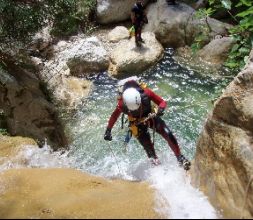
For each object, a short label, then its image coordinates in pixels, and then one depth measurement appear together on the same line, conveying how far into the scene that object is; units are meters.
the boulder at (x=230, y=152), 3.88
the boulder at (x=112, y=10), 13.12
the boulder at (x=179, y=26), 11.60
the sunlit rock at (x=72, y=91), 9.79
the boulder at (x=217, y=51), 10.80
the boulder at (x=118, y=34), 12.04
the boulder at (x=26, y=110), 7.46
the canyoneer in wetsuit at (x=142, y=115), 5.57
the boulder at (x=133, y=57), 10.83
